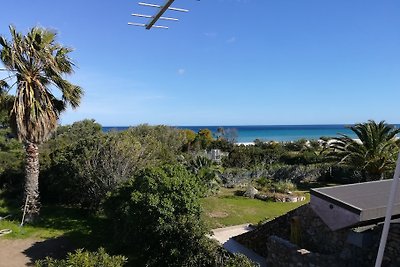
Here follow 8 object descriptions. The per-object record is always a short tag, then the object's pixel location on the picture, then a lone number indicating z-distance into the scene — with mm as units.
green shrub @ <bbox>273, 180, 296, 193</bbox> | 23844
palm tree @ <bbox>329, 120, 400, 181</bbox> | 17484
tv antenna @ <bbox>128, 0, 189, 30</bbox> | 3259
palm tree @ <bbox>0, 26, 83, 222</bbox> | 15742
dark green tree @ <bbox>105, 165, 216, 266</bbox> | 9984
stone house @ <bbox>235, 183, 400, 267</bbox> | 7414
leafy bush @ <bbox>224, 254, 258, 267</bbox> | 7812
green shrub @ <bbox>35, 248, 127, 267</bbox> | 7568
